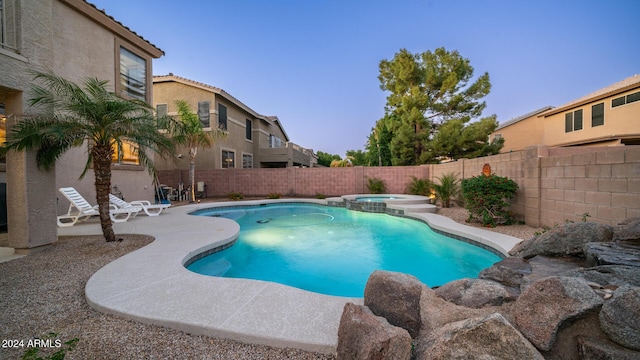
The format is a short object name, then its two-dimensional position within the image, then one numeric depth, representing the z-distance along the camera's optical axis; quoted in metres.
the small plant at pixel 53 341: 2.31
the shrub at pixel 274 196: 15.75
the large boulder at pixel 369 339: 1.78
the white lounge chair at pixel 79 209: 7.34
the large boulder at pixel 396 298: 2.28
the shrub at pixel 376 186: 15.52
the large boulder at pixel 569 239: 3.30
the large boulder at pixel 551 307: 1.83
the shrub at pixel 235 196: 15.53
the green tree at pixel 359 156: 39.69
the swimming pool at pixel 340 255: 5.09
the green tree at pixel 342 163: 22.39
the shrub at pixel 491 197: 6.99
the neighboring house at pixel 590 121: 13.82
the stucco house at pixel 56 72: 4.81
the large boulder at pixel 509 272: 2.84
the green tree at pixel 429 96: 17.62
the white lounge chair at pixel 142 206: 8.60
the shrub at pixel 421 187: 13.76
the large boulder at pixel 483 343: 1.64
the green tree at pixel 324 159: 53.38
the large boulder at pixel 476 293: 2.44
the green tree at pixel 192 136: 13.26
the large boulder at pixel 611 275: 2.14
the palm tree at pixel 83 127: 4.70
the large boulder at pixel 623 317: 1.66
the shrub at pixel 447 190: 10.41
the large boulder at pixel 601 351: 1.63
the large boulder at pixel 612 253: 2.52
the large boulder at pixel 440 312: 2.28
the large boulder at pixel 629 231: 2.94
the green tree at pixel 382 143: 23.44
